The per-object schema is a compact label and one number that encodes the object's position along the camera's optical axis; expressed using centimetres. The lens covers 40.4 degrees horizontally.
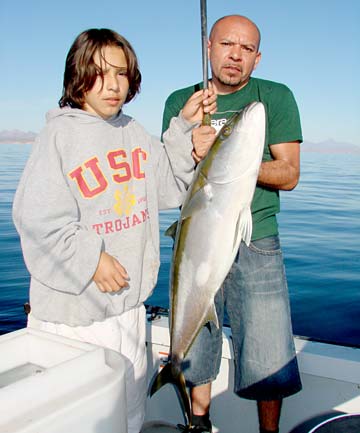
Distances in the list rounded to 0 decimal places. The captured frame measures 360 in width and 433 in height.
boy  221
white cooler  145
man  279
